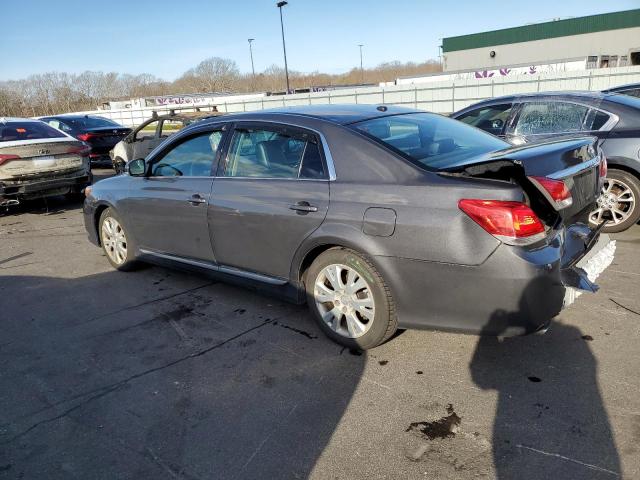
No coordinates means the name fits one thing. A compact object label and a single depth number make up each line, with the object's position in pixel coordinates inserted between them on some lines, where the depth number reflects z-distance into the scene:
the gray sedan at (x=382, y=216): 2.90
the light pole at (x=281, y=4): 44.44
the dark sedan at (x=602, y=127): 5.64
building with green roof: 51.25
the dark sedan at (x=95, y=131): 13.77
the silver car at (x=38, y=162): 8.06
